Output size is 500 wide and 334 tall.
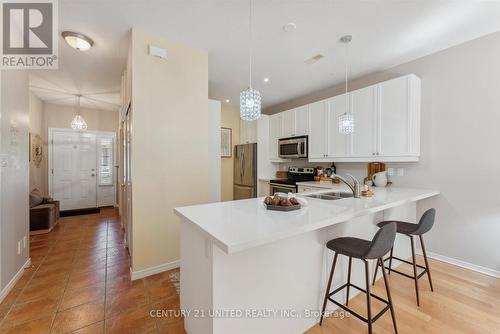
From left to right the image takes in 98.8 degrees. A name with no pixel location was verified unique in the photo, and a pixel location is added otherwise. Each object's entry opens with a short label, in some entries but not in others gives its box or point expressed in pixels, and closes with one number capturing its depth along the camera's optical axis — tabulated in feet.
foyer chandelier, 14.80
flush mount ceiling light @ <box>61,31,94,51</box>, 7.80
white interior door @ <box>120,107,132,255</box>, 8.37
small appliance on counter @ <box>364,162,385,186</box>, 10.72
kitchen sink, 7.24
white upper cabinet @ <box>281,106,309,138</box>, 13.15
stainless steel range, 12.84
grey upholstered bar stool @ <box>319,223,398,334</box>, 4.64
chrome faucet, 7.15
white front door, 17.51
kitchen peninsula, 3.88
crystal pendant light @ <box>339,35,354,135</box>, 8.55
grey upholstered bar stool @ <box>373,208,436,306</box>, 6.36
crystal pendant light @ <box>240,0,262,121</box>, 6.31
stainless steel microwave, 13.15
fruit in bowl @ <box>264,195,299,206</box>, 5.21
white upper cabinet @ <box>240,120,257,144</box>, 15.79
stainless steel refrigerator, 15.05
